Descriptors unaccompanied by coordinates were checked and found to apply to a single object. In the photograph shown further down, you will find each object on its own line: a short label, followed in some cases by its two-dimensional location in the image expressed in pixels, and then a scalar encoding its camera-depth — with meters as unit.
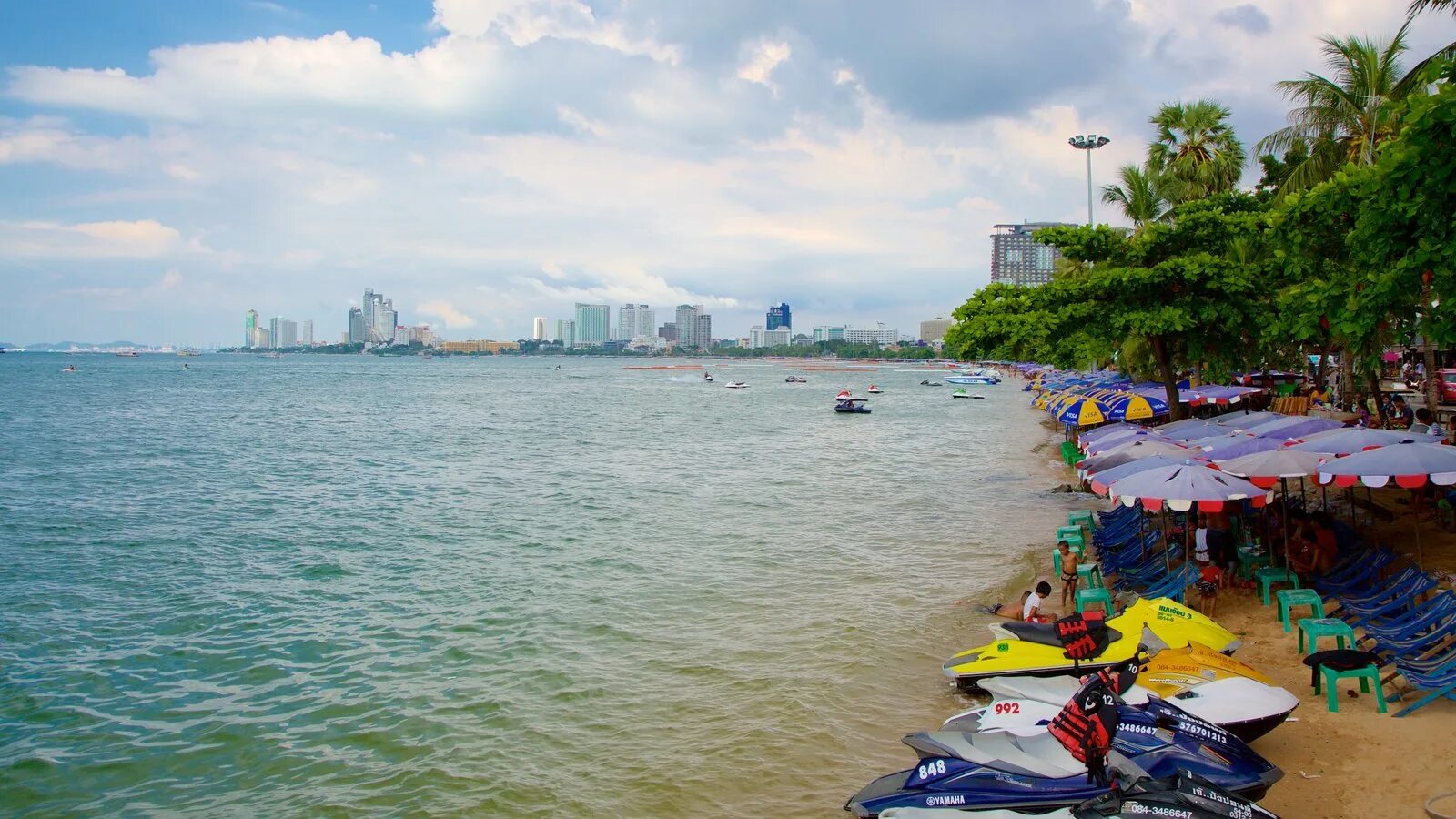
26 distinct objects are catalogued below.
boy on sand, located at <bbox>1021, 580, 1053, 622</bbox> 12.27
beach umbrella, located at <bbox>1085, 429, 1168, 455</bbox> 16.36
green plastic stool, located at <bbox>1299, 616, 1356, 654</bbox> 9.44
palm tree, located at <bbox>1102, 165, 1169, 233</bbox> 34.28
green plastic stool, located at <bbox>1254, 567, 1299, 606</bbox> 12.20
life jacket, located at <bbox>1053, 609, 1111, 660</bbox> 8.91
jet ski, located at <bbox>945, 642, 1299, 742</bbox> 7.91
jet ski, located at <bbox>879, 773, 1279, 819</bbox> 5.87
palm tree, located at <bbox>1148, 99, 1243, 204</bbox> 32.22
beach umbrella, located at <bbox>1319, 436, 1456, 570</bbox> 10.49
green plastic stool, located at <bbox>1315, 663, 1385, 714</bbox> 8.70
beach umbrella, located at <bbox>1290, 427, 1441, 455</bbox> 12.23
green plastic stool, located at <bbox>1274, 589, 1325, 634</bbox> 10.92
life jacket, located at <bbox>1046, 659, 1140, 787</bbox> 5.96
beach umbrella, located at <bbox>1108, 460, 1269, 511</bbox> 11.08
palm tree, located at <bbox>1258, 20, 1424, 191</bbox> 20.33
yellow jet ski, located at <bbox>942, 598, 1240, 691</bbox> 9.48
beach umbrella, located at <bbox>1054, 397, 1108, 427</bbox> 21.34
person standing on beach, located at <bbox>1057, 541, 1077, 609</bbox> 13.36
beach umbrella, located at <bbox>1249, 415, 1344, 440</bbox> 15.40
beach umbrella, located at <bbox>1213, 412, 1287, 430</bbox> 17.46
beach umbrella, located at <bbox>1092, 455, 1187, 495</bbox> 12.49
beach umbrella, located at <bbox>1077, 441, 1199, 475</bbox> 14.12
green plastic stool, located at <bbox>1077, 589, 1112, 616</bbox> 12.19
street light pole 36.94
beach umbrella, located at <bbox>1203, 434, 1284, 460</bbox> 13.80
